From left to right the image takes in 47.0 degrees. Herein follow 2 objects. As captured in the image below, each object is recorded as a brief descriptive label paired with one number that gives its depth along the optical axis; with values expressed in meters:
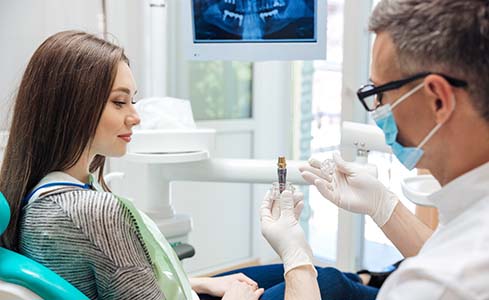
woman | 1.13
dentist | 0.79
